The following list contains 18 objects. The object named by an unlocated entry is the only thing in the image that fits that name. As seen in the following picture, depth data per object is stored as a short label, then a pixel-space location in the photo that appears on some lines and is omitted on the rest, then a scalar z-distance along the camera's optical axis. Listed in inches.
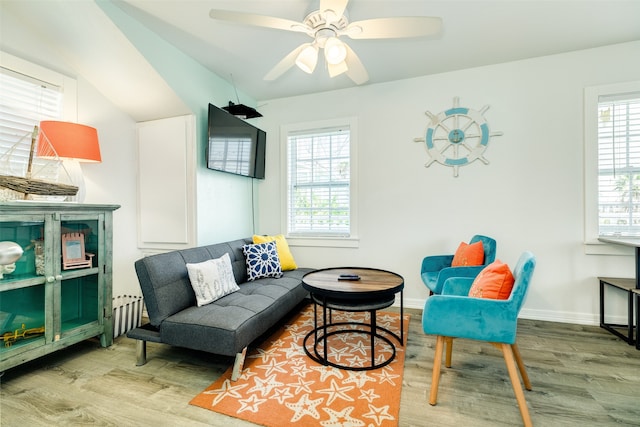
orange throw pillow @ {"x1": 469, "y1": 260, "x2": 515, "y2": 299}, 62.6
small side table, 87.0
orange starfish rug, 59.5
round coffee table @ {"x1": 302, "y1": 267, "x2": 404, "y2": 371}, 77.4
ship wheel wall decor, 118.0
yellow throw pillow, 125.9
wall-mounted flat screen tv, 112.1
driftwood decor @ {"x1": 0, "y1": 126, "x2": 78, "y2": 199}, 69.5
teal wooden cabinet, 70.6
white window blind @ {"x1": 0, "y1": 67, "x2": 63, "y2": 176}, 80.5
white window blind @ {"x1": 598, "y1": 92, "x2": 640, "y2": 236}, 103.6
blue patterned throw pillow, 113.7
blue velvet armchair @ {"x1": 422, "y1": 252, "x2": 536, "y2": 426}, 58.3
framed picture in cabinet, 81.1
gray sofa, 71.4
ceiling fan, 65.0
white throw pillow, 85.7
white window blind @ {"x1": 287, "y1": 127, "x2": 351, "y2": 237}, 139.6
